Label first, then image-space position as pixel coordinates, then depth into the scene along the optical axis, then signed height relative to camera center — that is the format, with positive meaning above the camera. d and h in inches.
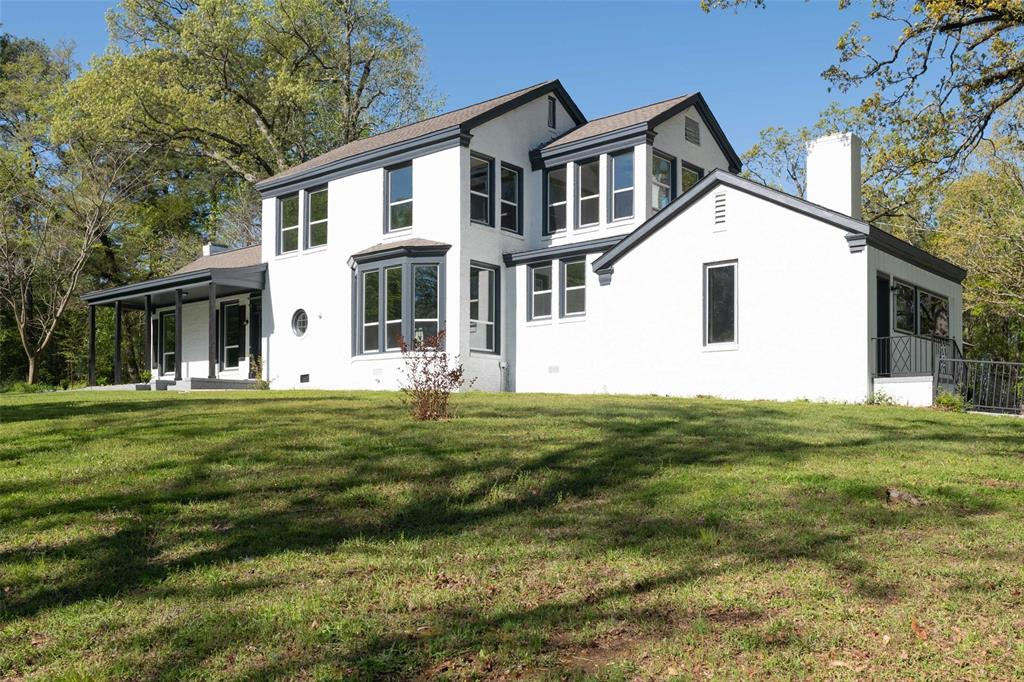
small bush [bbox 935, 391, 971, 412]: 629.6 -29.3
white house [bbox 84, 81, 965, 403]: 698.2 +81.8
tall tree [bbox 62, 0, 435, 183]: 1323.8 +432.5
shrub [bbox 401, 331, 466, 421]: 470.9 -15.6
